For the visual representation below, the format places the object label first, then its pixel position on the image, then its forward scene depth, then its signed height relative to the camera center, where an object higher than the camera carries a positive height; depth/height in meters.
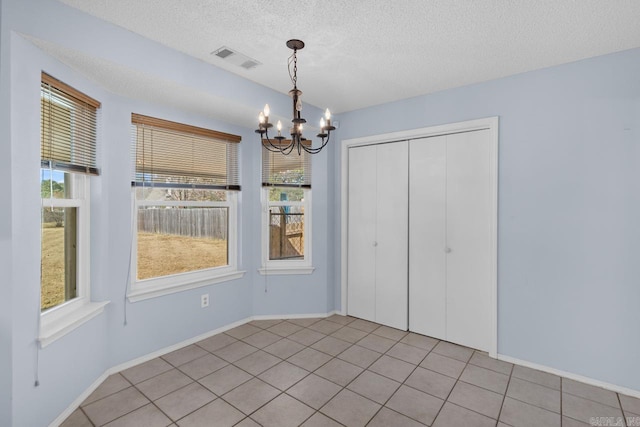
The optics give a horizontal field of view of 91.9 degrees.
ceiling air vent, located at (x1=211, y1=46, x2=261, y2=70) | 2.35 +1.23
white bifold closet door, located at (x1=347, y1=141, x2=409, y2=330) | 3.43 -0.24
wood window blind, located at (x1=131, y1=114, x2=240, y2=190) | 2.76 +0.56
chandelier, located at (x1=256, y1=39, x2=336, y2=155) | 1.83 +0.56
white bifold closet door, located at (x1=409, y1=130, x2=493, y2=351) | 2.92 -0.25
